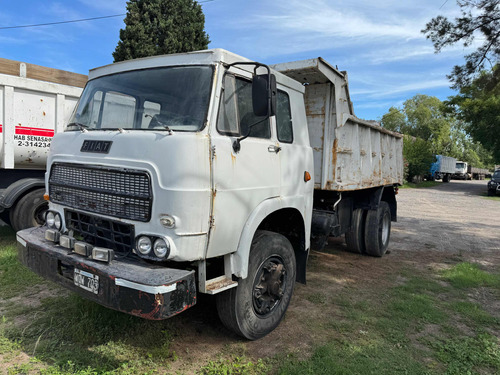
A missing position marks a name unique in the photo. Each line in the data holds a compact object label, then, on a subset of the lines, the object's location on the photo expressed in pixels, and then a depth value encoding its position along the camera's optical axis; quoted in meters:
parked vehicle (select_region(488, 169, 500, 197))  21.92
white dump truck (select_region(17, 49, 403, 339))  2.59
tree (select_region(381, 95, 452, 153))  52.38
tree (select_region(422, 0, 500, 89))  7.47
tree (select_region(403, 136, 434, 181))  30.48
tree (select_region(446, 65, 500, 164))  25.80
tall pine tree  18.56
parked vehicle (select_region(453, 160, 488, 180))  45.91
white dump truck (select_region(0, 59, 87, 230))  5.55
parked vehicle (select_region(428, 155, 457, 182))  37.16
